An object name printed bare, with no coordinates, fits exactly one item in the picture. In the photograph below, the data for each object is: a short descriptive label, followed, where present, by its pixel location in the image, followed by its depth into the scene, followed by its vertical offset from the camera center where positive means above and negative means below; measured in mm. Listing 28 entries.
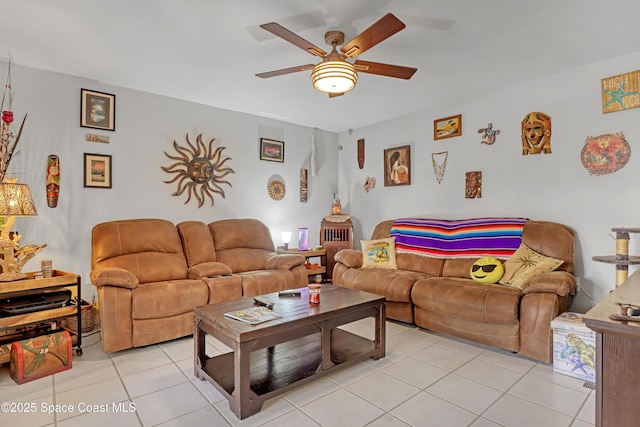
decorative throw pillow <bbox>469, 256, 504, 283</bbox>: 3113 -528
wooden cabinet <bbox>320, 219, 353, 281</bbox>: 4883 -356
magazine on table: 2035 -633
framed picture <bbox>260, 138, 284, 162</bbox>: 4727 +904
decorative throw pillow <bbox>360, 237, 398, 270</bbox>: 3943 -472
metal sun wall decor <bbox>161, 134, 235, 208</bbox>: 3990 +530
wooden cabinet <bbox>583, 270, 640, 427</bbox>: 827 -393
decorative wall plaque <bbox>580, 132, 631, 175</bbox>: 2932 +534
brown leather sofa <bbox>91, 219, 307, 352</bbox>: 2713 -566
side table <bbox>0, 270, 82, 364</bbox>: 2387 -746
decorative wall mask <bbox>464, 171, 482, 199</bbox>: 3885 +328
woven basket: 2920 -957
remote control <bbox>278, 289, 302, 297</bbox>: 2684 -636
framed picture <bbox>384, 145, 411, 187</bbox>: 4625 +668
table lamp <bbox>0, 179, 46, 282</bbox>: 2477 -79
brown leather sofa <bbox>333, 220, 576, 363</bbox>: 2547 -699
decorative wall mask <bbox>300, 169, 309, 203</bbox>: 5180 +435
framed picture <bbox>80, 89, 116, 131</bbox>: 3377 +1054
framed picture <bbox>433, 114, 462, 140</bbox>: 4086 +1066
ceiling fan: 1938 +1035
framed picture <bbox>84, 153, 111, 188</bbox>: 3406 +441
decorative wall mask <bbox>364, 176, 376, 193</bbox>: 5109 +459
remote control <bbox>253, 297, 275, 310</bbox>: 2348 -632
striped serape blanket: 3369 -249
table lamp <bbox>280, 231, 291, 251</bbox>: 4723 -339
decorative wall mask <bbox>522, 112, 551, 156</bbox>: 3375 +809
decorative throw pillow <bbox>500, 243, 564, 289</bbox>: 2904 -458
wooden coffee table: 1890 -895
